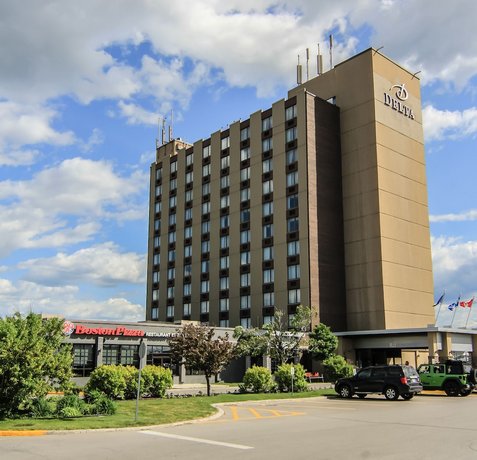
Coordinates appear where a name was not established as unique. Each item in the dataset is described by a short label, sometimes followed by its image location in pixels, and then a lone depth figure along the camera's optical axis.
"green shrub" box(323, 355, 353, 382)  44.59
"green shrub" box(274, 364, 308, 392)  36.56
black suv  30.62
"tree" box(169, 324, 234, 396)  33.31
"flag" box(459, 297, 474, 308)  60.09
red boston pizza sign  45.72
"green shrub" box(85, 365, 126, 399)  27.83
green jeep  34.88
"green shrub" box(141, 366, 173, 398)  31.02
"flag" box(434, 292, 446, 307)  63.91
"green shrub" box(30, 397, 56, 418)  20.31
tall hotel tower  64.44
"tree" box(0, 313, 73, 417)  19.56
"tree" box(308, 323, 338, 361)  56.06
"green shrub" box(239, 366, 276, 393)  35.91
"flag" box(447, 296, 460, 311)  60.51
